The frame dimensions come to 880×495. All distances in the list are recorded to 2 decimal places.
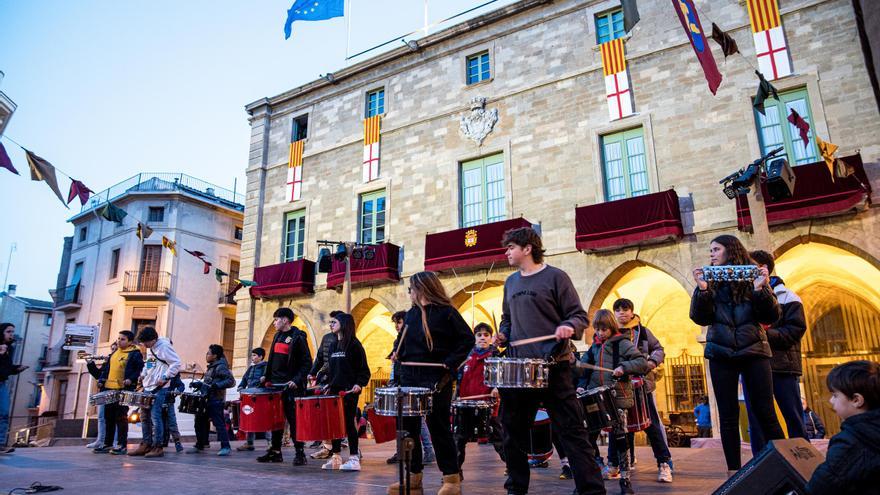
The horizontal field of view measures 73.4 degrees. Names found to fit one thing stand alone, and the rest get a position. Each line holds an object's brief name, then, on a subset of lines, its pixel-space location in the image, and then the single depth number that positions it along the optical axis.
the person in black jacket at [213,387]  8.77
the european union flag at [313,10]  14.78
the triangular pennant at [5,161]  8.11
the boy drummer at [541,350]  3.30
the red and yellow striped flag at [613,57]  13.58
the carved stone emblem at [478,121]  15.17
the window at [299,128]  19.31
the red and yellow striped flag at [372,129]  17.14
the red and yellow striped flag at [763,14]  12.06
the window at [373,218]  16.58
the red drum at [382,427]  5.28
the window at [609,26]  13.96
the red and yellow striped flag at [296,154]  18.67
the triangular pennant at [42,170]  9.54
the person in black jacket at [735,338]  3.81
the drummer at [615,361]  4.77
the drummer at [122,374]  8.13
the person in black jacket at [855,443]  2.16
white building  26.25
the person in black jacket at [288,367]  6.78
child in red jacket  5.89
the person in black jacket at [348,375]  6.09
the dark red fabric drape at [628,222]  11.80
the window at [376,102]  17.66
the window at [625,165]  13.09
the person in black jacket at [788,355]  4.20
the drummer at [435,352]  4.11
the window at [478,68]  15.88
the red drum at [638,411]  4.98
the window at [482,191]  14.76
